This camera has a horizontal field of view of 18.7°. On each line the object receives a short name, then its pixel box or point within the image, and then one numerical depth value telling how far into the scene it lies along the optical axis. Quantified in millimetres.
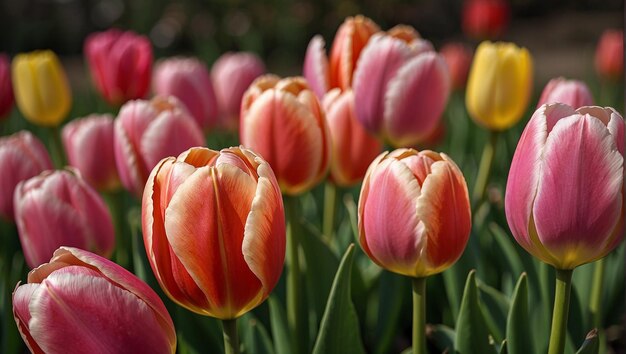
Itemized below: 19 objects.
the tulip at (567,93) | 924
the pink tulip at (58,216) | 871
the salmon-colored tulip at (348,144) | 953
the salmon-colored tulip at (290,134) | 869
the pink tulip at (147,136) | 920
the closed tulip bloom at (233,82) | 1313
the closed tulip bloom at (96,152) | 1028
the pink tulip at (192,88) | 1159
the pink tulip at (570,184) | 740
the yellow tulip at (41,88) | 1177
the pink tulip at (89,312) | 725
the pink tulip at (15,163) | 966
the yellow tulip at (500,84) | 1023
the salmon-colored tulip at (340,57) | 952
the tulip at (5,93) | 1258
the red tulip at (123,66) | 1209
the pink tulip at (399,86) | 930
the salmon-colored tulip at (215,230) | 740
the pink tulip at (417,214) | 771
